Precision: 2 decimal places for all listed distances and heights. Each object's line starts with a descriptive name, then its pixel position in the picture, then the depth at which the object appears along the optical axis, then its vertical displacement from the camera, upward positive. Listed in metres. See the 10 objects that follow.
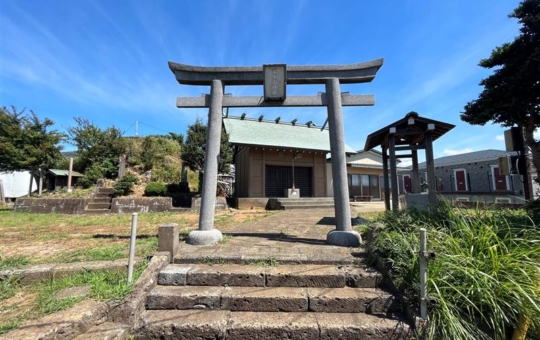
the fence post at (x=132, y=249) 2.71 -0.65
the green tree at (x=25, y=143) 12.12 +2.77
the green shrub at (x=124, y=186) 11.48 +0.38
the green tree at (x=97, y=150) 13.62 +2.72
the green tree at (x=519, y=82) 6.14 +2.91
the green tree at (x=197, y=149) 12.46 +2.35
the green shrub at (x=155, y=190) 11.83 +0.18
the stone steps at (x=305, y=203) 12.05 -0.55
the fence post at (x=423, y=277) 2.17 -0.80
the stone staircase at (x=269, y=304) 2.23 -1.20
